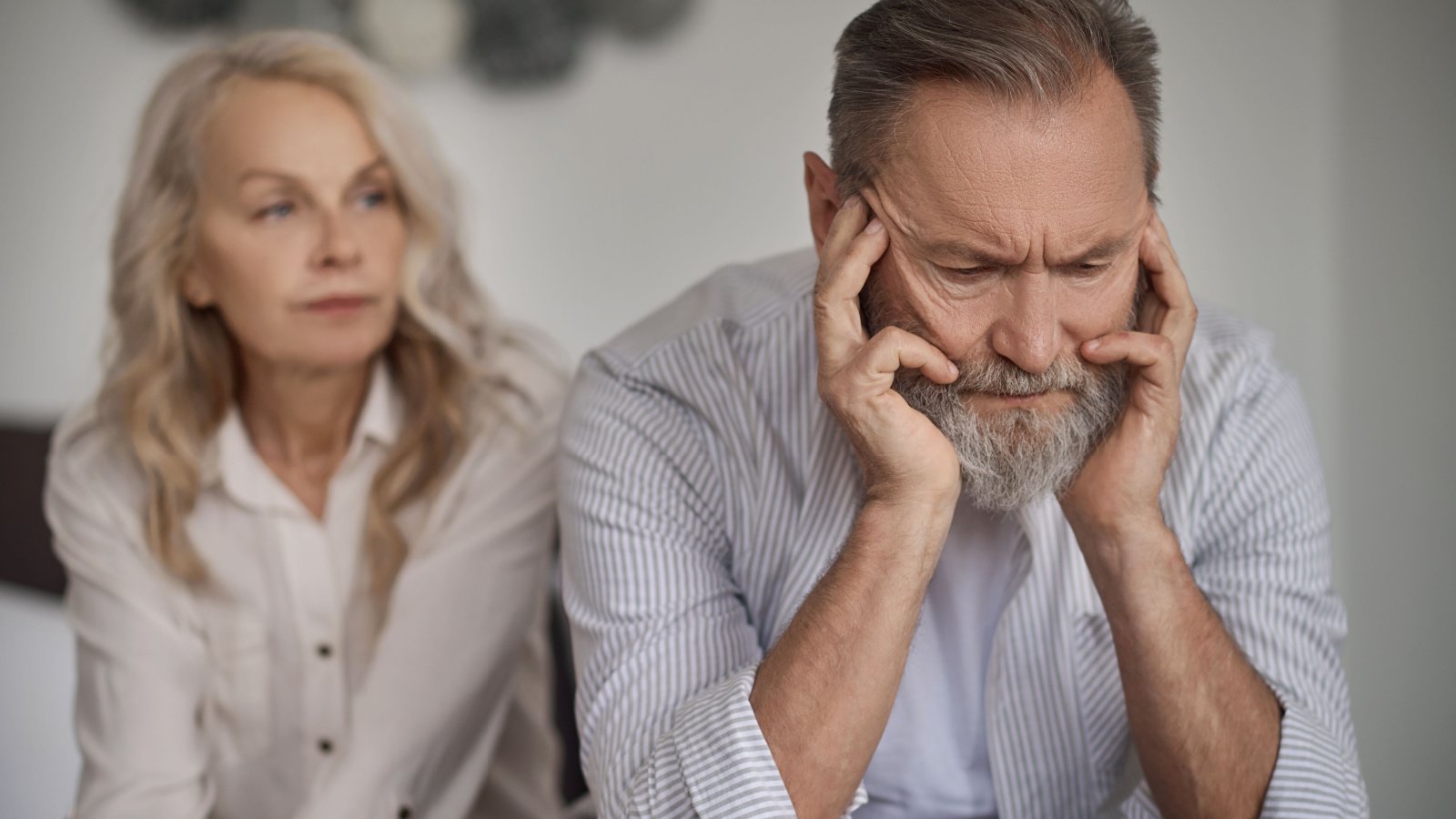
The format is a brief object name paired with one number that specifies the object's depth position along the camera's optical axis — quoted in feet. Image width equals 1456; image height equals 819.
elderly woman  6.41
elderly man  4.25
